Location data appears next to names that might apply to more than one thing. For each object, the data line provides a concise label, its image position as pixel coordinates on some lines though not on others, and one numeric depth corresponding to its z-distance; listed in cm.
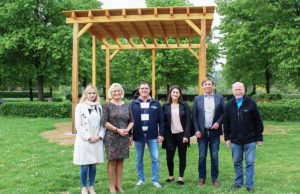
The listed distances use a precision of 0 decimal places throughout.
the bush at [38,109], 1530
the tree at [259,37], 1656
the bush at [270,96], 2154
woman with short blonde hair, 437
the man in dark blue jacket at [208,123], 483
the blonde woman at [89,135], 419
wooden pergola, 912
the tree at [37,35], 1758
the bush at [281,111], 1446
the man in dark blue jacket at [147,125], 477
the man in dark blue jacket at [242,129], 451
